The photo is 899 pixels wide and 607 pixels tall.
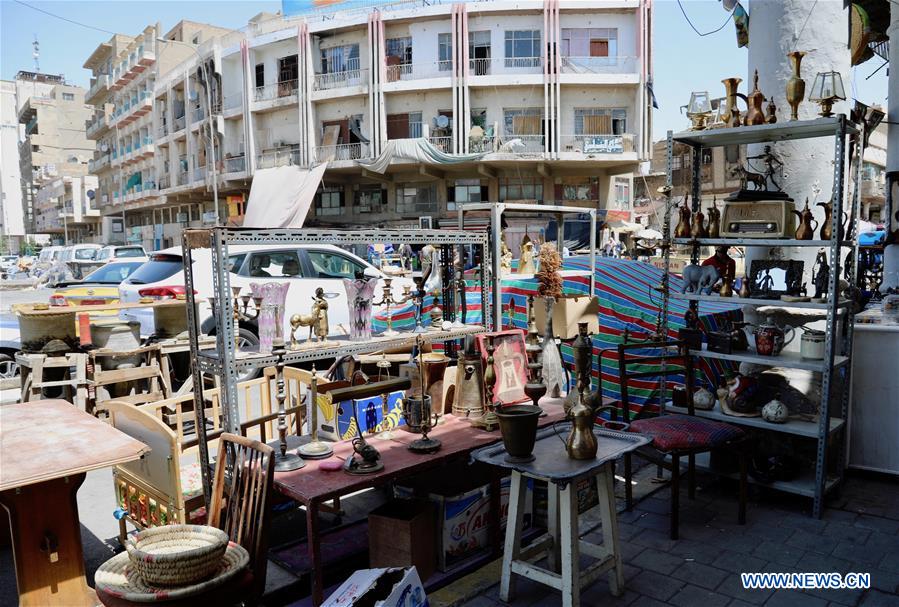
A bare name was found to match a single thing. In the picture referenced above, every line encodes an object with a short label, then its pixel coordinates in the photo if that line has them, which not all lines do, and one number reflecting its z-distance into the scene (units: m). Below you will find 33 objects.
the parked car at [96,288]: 8.42
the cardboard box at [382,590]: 2.21
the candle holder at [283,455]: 2.98
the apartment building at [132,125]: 33.47
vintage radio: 4.05
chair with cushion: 3.56
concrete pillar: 5.09
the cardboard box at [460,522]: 3.17
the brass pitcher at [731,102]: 4.18
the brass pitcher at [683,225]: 4.51
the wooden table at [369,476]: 2.70
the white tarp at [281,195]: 19.12
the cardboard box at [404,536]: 3.00
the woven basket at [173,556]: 2.24
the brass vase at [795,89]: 3.98
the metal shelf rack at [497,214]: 4.46
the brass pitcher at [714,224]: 4.40
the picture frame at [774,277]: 4.22
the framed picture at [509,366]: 4.09
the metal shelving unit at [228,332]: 2.91
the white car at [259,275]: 7.04
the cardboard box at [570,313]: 5.13
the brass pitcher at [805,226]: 4.02
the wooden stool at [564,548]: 2.72
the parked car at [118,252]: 20.07
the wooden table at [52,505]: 2.68
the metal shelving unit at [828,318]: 3.74
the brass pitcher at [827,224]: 3.90
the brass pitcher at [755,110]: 4.07
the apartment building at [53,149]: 53.91
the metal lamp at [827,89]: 3.72
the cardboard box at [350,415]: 4.17
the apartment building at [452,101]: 20.66
